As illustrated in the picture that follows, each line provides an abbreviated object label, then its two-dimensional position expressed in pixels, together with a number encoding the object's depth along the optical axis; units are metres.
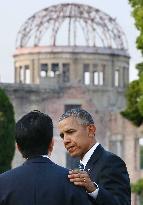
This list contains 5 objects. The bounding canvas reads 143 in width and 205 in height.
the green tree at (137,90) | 25.88
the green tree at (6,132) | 36.28
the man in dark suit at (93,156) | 6.33
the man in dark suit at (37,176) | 5.71
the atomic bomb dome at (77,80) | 51.97
